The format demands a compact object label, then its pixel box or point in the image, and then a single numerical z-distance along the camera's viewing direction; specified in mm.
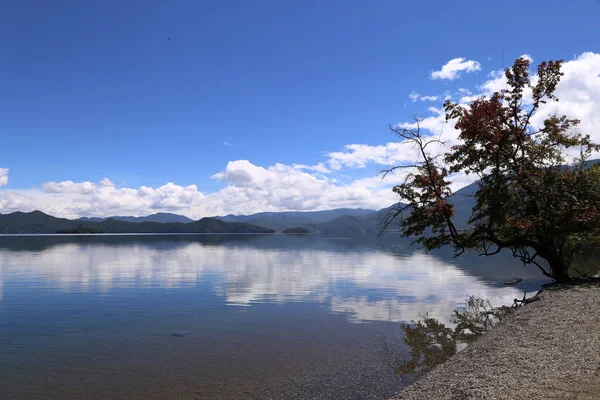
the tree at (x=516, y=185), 30250
